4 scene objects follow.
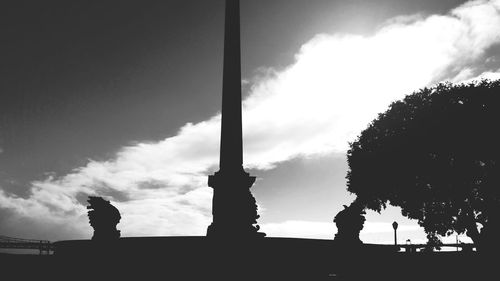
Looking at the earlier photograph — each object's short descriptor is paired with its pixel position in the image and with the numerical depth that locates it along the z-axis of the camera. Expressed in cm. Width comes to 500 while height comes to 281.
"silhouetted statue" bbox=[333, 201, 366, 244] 1675
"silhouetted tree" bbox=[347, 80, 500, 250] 2598
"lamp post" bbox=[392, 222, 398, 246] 2233
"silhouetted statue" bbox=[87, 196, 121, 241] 1459
